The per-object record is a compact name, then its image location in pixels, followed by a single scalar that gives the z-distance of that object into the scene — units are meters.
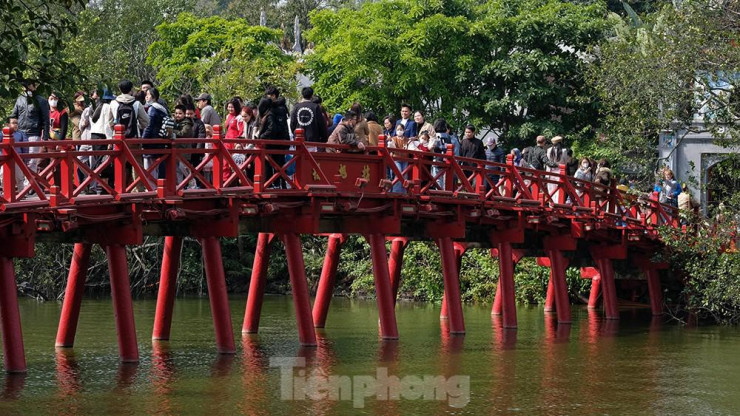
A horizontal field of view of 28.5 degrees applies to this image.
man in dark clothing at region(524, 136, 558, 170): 36.56
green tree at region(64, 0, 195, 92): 50.91
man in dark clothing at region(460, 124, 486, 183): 33.75
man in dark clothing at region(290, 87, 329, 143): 28.28
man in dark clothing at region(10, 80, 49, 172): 25.61
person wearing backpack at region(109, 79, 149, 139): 25.53
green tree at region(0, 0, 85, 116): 17.64
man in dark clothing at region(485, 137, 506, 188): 35.06
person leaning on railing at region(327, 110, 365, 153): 28.52
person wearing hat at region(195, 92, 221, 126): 29.22
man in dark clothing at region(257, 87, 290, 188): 27.55
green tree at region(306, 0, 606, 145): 48.00
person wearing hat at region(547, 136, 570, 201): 36.50
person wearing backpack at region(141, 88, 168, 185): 25.66
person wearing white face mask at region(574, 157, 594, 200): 38.09
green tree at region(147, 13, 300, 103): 51.00
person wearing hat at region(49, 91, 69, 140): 27.56
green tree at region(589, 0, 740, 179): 35.09
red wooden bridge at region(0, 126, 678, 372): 23.44
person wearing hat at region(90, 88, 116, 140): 25.86
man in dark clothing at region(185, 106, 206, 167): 27.52
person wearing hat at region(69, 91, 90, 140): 27.91
